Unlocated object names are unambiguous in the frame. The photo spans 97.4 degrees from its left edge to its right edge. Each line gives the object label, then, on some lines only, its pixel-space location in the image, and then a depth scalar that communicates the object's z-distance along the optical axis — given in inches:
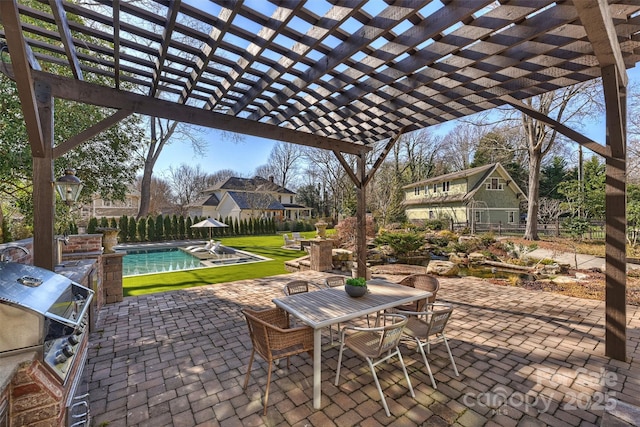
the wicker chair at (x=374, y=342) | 104.0
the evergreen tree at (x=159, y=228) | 761.6
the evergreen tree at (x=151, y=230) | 749.9
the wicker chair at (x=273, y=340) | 104.8
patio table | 107.7
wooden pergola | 101.7
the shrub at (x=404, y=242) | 428.1
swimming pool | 419.2
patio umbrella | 526.3
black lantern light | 145.3
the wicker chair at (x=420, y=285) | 155.5
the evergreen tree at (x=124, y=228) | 701.3
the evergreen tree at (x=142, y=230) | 731.4
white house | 1082.1
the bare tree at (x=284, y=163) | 1322.6
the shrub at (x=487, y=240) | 486.0
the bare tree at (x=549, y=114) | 524.7
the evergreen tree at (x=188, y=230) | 801.6
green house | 845.8
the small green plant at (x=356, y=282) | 141.0
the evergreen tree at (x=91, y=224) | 684.1
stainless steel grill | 65.6
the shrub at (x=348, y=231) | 491.2
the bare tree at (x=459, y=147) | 1056.8
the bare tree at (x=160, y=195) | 1232.3
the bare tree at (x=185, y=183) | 1331.2
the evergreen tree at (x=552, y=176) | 1018.7
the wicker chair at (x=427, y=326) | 116.3
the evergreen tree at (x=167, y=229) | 775.1
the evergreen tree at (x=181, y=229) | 796.6
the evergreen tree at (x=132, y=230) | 714.8
